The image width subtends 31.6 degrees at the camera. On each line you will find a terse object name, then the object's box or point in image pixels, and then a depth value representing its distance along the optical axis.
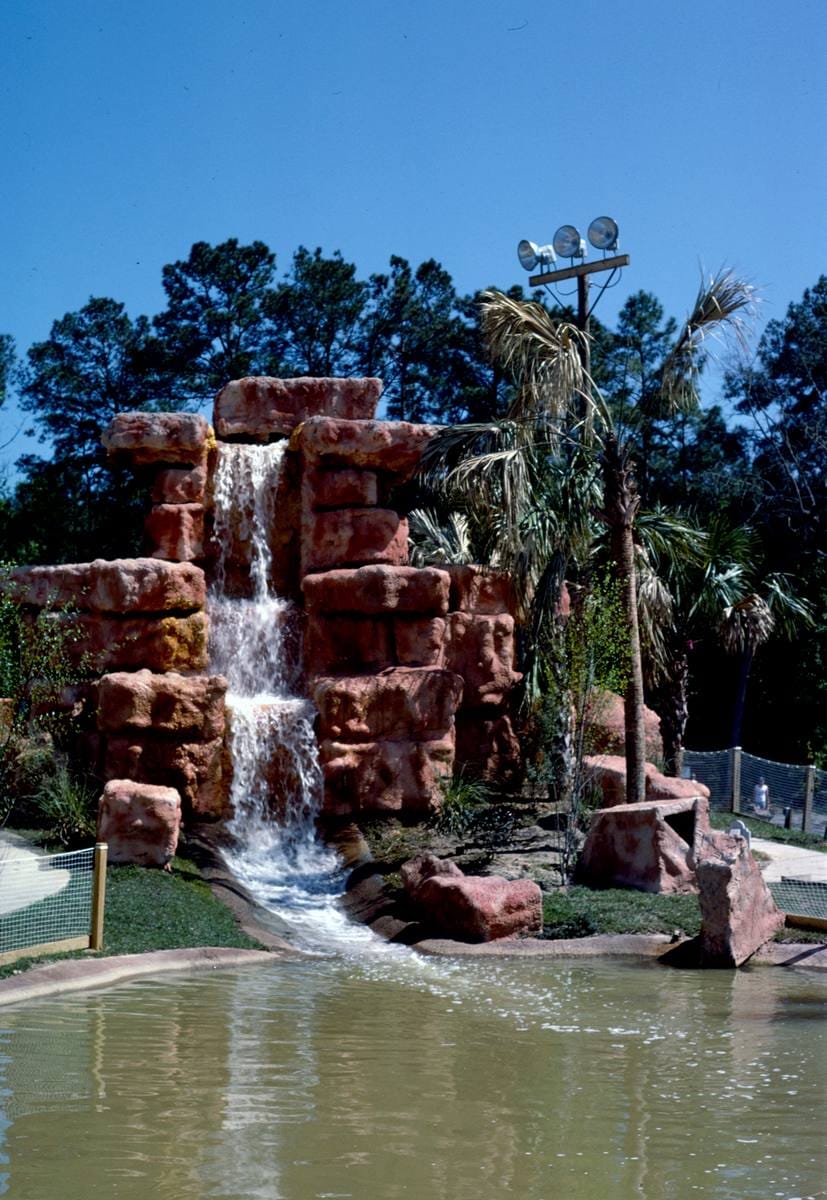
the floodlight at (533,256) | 19.62
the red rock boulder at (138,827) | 15.17
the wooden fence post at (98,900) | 11.86
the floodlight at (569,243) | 19.39
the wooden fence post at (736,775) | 21.19
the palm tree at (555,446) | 16.95
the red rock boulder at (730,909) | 12.38
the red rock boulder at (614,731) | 19.20
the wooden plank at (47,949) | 10.96
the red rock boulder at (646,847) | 15.12
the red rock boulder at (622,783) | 17.59
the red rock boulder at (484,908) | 13.47
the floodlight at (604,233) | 18.73
